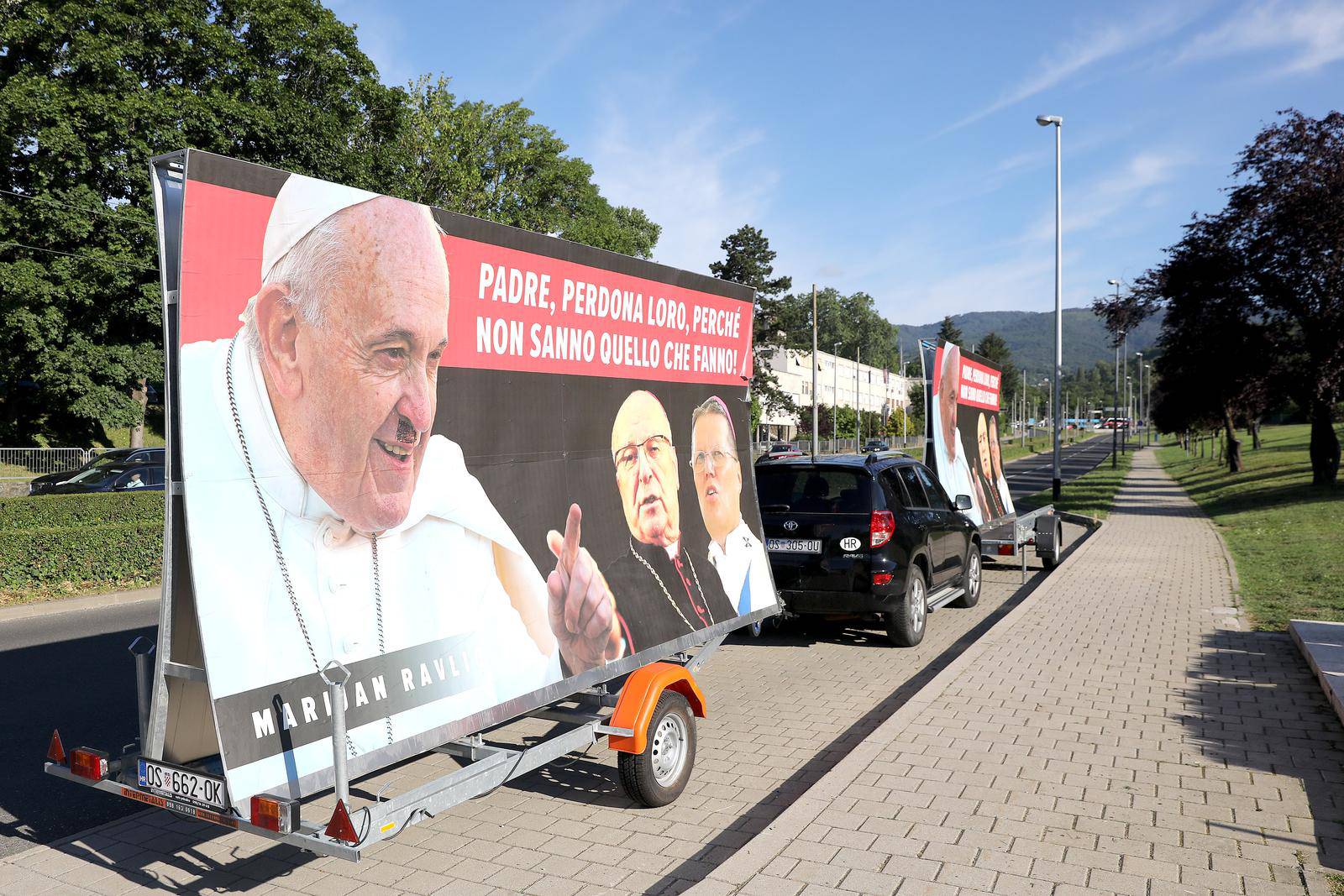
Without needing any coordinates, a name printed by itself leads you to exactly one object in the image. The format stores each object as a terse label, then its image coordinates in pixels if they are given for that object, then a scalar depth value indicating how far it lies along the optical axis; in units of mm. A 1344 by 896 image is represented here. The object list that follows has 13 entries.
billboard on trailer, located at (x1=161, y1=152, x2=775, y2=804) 3160
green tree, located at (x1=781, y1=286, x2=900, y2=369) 155875
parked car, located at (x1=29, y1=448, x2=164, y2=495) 21359
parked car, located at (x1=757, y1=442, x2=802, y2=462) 53412
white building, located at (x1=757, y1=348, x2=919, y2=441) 94000
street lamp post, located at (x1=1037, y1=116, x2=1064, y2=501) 28920
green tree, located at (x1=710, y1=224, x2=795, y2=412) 69500
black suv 8484
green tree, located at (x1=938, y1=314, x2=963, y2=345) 126812
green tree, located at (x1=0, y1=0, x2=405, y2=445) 25891
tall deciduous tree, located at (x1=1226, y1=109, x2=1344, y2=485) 23969
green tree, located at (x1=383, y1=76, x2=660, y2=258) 32688
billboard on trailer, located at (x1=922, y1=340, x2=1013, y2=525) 12227
